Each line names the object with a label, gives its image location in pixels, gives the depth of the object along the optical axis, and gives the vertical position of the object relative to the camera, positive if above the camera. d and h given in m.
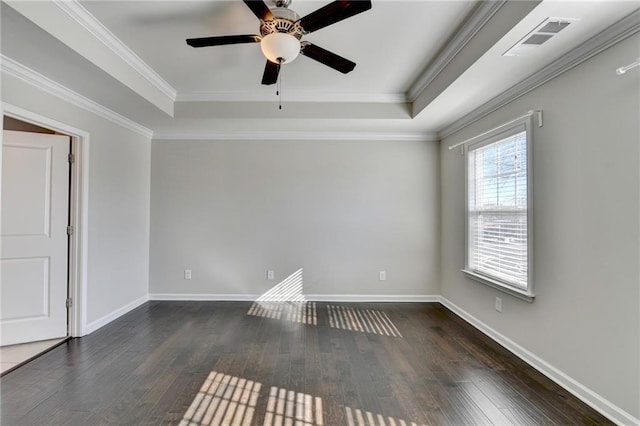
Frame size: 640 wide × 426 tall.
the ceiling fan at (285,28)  1.80 +1.22
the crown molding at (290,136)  4.36 +1.15
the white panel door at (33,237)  2.85 -0.22
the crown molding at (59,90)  2.34 +1.13
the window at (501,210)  2.66 +0.08
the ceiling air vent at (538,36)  1.82 +1.17
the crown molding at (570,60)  1.79 +1.13
